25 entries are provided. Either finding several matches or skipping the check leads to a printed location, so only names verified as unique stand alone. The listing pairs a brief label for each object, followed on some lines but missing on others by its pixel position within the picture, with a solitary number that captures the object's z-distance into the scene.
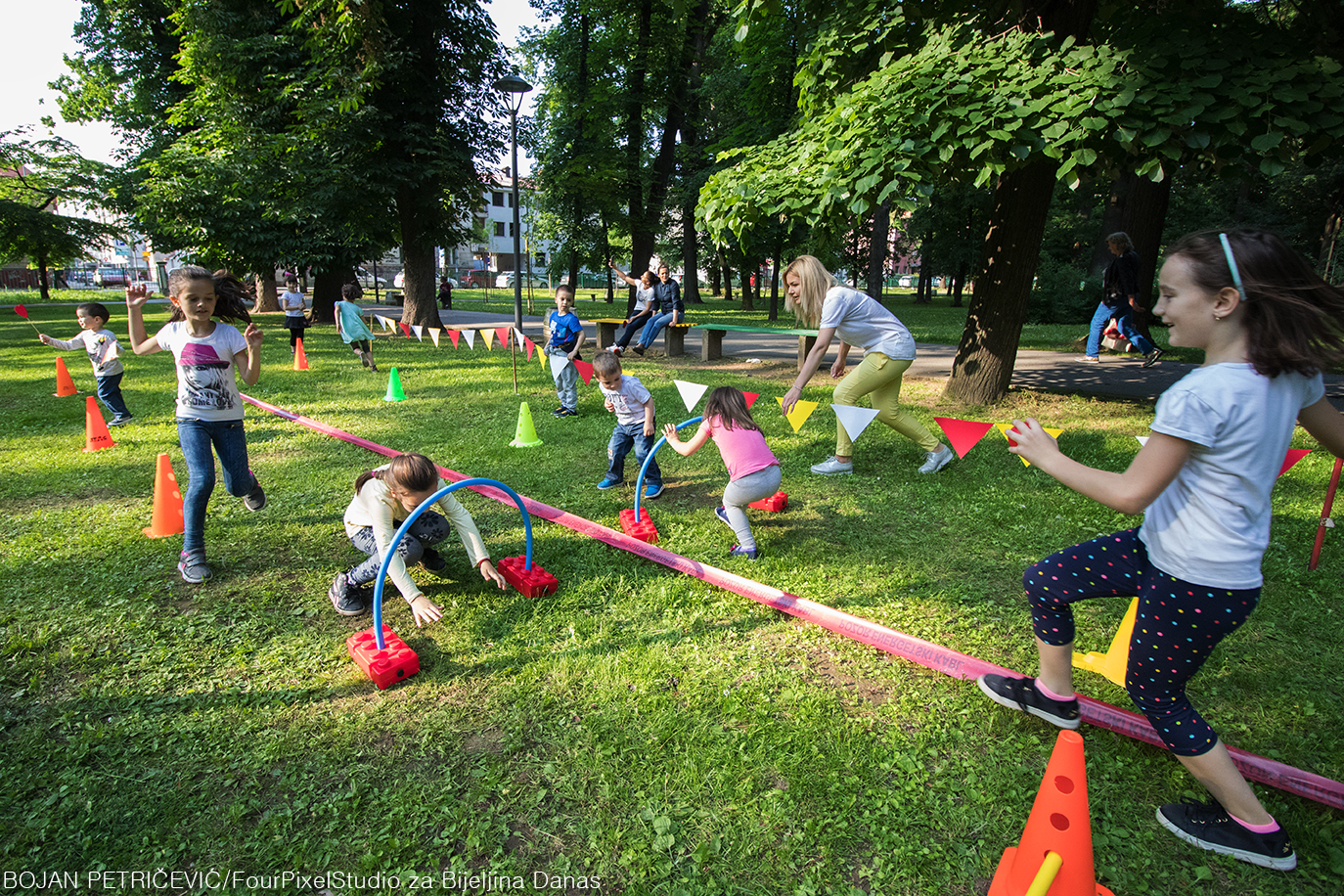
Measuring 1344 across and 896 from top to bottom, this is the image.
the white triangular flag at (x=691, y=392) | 5.93
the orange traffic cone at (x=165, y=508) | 5.05
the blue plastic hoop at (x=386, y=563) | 3.26
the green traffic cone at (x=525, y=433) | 7.55
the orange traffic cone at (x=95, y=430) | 7.52
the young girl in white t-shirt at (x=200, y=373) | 4.27
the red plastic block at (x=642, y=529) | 4.96
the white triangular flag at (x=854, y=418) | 5.52
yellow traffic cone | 3.20
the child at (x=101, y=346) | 8.05
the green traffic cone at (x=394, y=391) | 10.28
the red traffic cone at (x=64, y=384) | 10.66
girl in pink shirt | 4.58
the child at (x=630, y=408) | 5.90
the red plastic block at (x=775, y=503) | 5.47
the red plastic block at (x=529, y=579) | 4.11
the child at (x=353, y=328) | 12.74
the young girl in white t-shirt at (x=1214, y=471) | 2.02
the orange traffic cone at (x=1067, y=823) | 1.99
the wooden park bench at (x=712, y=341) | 13.66
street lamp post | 15.82
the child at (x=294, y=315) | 14.57
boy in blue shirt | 8.84
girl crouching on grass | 3.66
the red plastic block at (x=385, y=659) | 3.26
